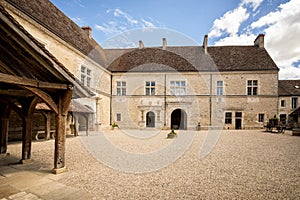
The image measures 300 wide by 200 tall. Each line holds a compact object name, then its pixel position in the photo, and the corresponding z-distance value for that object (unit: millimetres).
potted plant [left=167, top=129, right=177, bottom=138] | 10811
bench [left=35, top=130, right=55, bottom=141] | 8672
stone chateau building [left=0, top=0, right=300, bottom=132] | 16984
